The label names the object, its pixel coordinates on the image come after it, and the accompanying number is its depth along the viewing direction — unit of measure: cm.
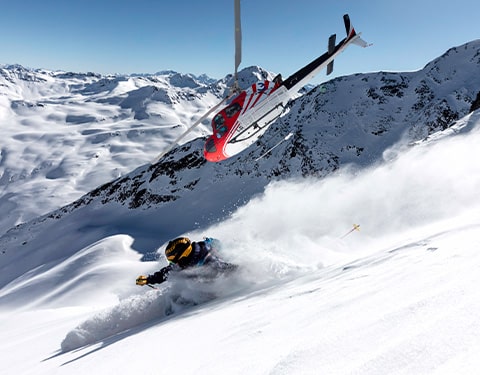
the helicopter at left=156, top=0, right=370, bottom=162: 1288
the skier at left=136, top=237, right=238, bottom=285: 717
